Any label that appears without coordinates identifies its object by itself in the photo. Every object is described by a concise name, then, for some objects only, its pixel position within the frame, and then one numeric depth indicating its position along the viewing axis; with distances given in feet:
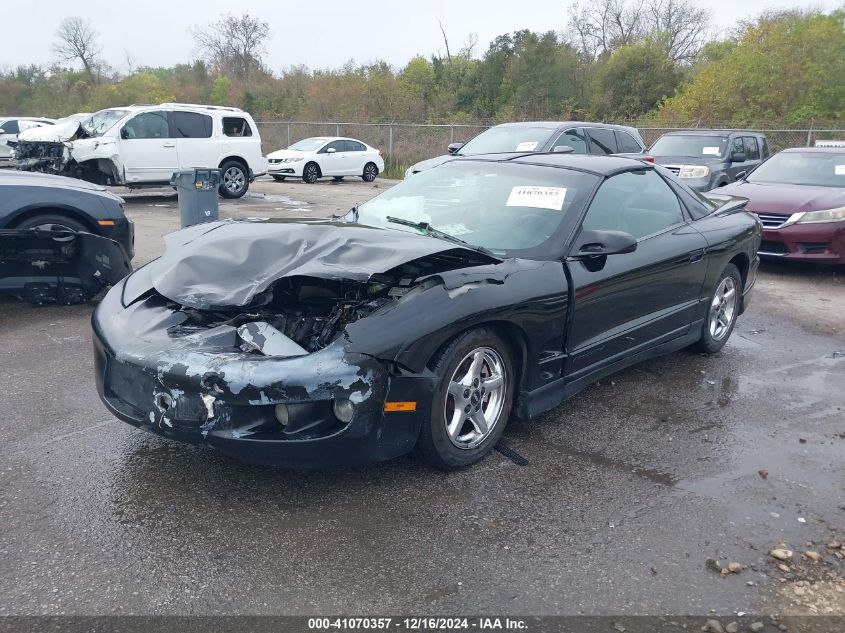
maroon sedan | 27.35
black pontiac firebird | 9.61
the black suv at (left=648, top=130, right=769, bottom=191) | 41.70
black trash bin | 33.65
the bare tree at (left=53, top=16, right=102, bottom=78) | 174.19
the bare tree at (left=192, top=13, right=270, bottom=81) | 162.30
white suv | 44.47
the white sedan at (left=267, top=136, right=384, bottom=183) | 66.08
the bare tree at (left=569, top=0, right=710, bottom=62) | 149.69
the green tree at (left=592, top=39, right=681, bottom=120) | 111.24
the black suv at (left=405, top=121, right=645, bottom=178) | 34.81
